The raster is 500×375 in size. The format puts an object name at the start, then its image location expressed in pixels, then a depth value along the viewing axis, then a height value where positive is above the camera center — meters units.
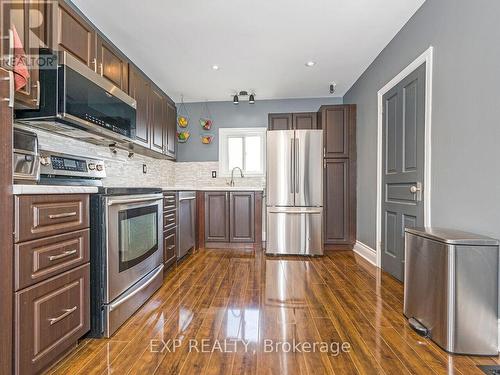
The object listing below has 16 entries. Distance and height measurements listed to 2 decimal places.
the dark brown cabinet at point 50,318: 1.17 -0.64
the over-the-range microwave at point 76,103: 1.81 +0.61
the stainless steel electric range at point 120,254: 1.65 -0.47
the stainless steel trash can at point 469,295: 1.51 -0.60
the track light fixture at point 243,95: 4.32 +1.42
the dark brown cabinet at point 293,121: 4.57 +1.09
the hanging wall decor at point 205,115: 4.85 +1.25
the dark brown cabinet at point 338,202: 4.14 -0.25
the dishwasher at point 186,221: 3.43 -0.49
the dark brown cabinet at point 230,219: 4.20 -0.52
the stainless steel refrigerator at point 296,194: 3.88 -0.12
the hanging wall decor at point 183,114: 4.76 +1.27
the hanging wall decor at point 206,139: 4.80 +0.82
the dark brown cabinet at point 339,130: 4.13 +0.85
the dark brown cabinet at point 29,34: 1.58 +0.91
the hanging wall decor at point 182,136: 4.76 +0.86
